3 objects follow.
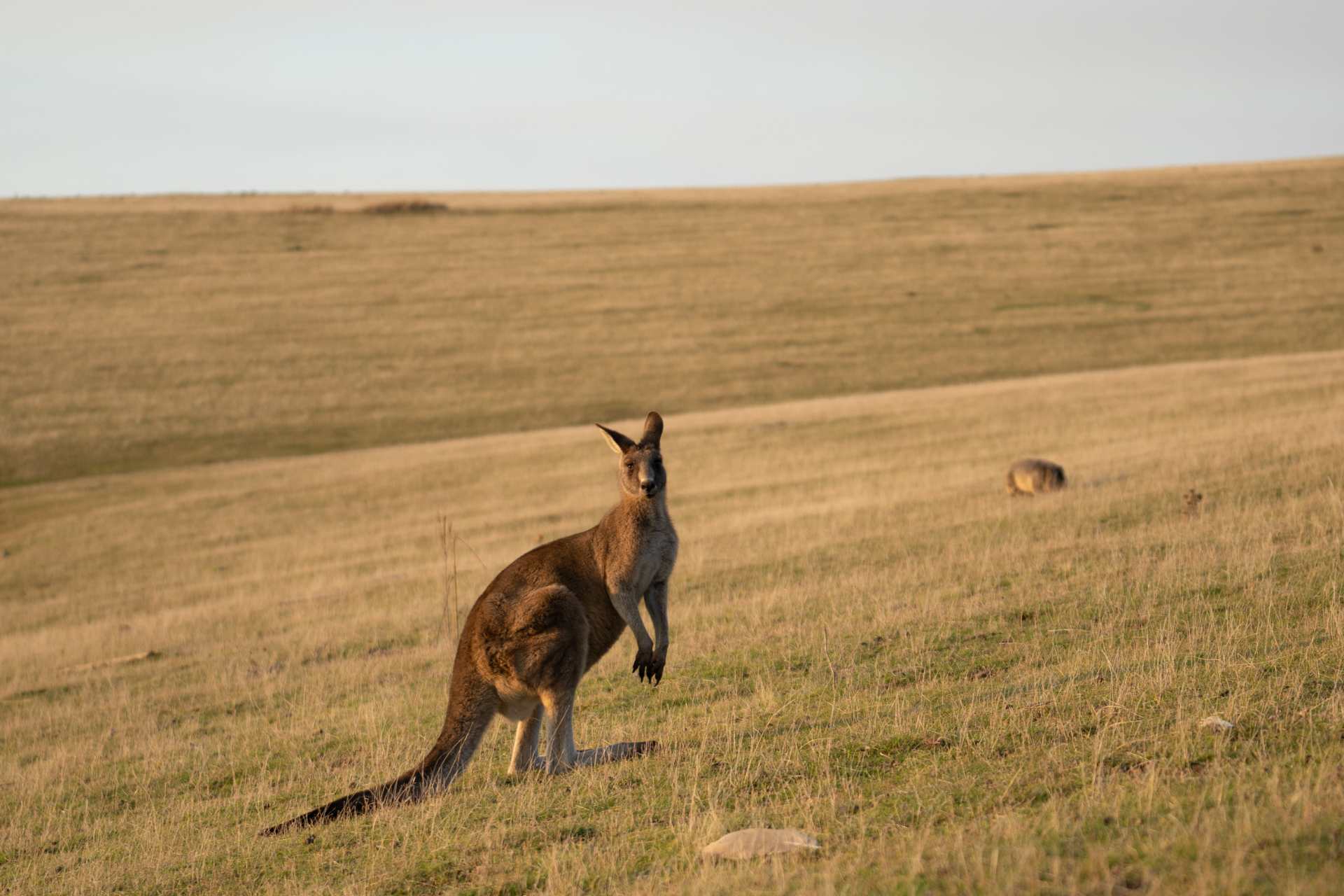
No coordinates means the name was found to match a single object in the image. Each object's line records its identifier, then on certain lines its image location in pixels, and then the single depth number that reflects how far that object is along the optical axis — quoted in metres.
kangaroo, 14.11
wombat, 34.28
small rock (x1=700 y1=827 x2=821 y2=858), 10.63
